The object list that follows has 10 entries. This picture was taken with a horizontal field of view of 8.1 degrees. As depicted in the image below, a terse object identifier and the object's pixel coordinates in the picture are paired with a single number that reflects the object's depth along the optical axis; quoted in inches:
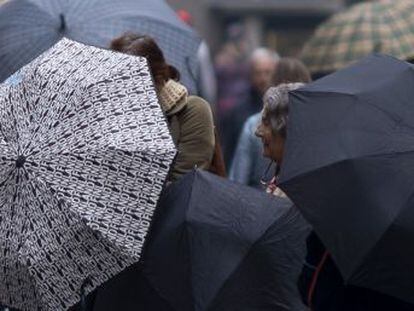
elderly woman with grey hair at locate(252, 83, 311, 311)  413.6
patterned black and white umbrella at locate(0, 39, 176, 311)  408.8
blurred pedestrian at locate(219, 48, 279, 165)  763.0
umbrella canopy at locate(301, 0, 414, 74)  673.5
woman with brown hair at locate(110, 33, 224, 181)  457.8
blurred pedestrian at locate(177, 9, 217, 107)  823.1
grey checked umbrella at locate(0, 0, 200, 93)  544.6
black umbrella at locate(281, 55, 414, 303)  375.3
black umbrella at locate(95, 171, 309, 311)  411.8
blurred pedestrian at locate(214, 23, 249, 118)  1172.3
